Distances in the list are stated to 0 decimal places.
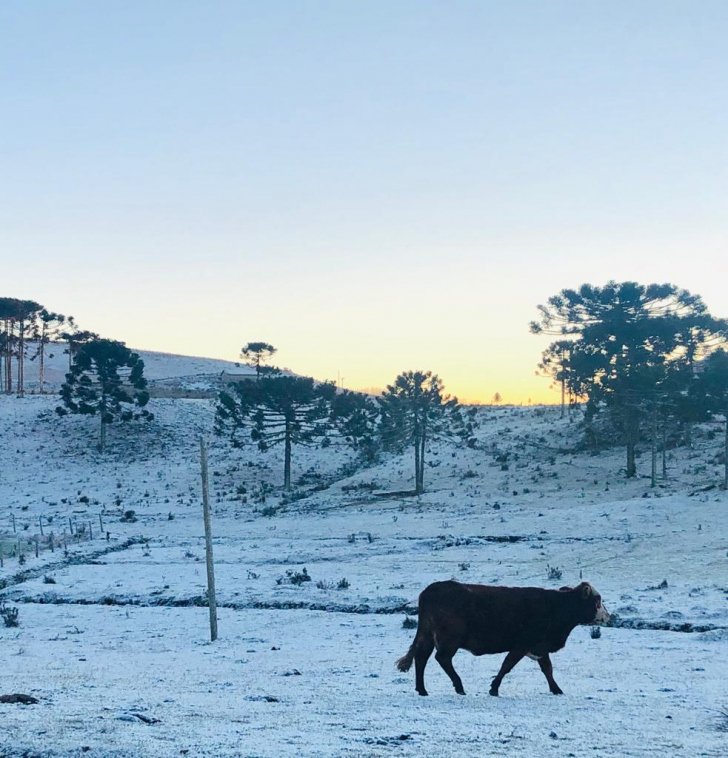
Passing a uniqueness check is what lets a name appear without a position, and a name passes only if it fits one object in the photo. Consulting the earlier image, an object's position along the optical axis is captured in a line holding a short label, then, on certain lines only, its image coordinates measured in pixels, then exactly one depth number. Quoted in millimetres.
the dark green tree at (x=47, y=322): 82625
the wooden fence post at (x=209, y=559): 17500
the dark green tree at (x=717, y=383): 43816
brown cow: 10383
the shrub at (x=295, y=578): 24153
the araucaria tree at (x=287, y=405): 59125
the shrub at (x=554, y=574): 23141
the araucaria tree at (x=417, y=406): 52625
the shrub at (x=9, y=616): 19453
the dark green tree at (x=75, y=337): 83500
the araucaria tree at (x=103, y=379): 67250
